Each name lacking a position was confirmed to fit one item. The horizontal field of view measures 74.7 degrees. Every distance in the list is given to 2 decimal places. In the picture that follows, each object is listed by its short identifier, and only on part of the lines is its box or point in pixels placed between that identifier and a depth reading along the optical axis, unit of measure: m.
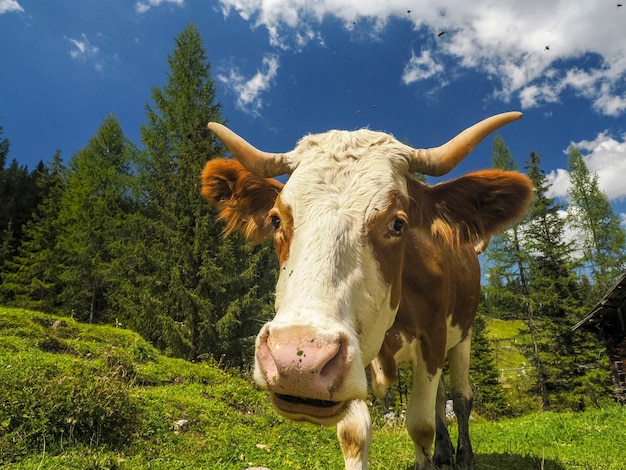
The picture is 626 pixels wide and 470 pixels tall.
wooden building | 15.58
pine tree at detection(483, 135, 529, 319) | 25.59
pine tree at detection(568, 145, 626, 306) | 30.04
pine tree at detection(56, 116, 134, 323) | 24.20
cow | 1.68
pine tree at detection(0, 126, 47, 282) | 31.33
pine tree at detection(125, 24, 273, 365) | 16.70
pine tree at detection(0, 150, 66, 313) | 24.73
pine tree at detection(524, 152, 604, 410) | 24.19
